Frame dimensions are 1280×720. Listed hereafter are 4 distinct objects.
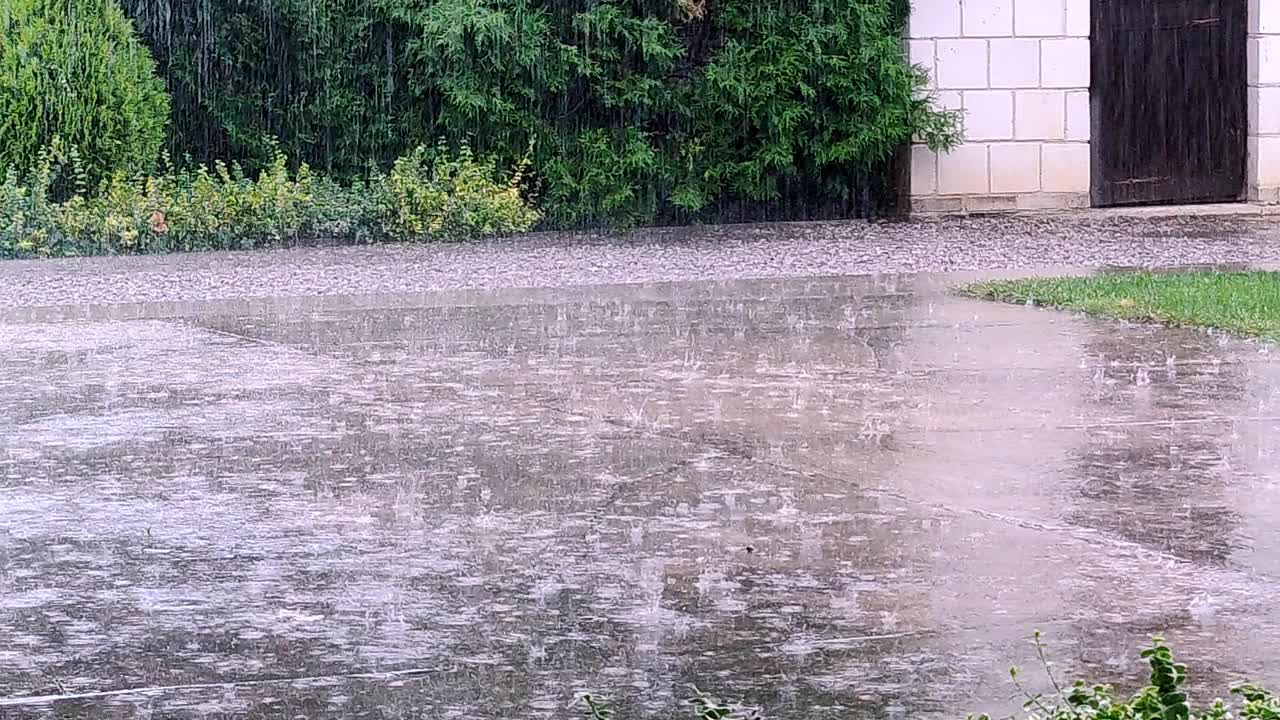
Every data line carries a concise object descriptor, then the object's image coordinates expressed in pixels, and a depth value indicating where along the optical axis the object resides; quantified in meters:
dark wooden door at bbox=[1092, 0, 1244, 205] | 15.66
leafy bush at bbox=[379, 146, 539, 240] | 13.95
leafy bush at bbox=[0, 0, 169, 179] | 13.64
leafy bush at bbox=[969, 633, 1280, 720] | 2.98
